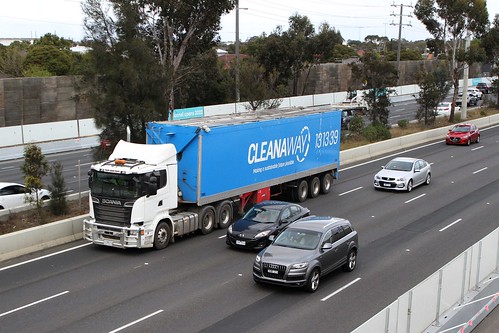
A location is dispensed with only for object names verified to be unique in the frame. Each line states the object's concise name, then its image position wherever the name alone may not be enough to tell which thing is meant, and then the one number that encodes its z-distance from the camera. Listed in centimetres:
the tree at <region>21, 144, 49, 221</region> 2125
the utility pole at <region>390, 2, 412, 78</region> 8284
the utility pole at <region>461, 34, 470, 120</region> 5525
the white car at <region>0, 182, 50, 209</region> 2365
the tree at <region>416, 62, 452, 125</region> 4922
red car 4378
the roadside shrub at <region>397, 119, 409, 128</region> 4900
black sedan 1930
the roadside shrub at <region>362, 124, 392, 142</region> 4247
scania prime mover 1927
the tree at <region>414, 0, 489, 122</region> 5434
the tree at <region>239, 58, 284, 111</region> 4506
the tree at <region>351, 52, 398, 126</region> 4472
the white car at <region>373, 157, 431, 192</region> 2888
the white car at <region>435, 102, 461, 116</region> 5916
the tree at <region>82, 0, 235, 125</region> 2428
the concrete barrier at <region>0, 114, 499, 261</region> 1897
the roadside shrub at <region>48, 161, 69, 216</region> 2211
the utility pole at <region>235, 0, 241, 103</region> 4888
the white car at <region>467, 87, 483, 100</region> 7100
